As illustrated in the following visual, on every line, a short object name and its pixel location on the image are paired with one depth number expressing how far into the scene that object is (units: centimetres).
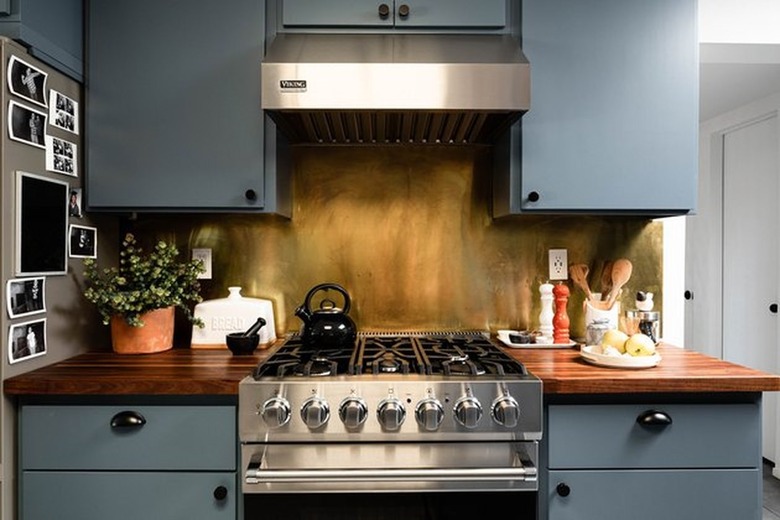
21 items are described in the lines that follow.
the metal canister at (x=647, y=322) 182
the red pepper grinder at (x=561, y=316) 191
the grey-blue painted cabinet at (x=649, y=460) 140
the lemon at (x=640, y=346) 154
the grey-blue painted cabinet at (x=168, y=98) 168
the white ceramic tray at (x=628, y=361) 150
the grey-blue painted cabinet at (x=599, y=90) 170
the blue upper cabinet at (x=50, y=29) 139
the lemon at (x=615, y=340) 159
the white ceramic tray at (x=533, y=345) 182
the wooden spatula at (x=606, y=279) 198
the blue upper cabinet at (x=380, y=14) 169
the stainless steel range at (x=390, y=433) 133
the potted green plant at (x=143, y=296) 166
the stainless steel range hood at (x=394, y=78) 149
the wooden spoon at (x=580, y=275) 199
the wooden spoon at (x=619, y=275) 193
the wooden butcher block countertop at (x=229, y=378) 135
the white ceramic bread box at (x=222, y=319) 185
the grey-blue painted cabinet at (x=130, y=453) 137
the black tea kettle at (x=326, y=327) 171
